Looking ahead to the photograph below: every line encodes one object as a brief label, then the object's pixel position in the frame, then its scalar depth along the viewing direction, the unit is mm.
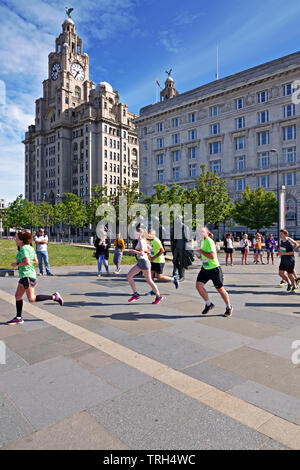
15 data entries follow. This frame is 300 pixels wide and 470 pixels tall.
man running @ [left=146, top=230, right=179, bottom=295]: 8805
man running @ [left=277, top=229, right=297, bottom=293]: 9469
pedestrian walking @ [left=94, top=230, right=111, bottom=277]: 12859
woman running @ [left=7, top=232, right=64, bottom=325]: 6059
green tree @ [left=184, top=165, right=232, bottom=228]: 25438
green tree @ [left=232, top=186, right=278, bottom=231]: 43000
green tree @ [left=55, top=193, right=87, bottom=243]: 54844
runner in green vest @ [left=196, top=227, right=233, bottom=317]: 6559
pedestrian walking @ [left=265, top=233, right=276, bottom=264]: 19719
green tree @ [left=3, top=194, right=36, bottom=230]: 68188
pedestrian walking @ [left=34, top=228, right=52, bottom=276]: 12094
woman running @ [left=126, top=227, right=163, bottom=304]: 7594
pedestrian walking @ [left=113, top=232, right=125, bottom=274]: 14055
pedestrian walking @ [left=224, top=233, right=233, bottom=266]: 18047
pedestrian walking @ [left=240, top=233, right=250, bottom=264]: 19769
